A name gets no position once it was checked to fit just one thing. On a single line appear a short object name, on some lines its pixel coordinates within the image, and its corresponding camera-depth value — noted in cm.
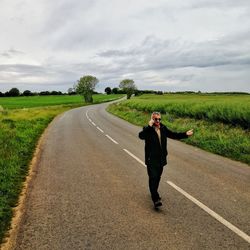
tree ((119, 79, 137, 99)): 11402
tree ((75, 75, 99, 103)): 7525
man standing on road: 571
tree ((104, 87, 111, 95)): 15482
